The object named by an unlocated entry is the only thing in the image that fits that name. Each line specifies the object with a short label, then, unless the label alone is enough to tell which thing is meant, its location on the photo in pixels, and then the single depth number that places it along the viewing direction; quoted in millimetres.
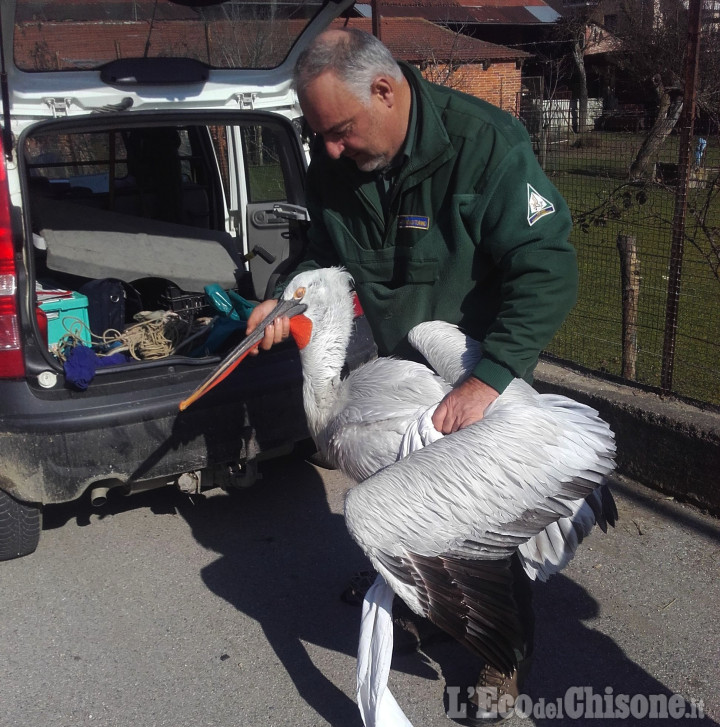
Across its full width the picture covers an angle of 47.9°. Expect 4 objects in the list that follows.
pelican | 2693
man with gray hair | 2801
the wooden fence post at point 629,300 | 5336
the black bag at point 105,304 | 4672
